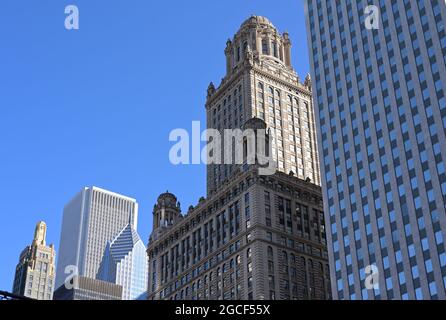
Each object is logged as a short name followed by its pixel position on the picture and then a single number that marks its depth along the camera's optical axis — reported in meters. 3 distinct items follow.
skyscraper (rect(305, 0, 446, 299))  103.94
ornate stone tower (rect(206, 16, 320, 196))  161.12
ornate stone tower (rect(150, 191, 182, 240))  168.75
